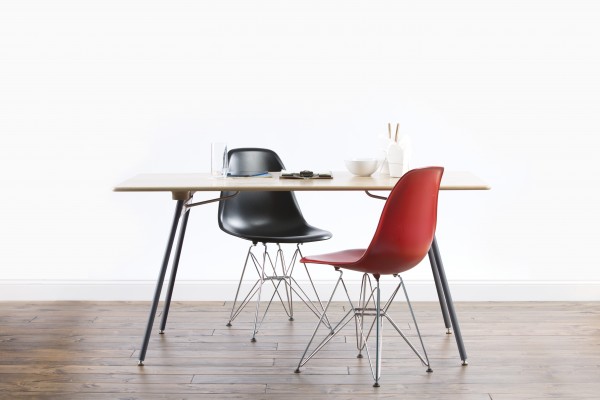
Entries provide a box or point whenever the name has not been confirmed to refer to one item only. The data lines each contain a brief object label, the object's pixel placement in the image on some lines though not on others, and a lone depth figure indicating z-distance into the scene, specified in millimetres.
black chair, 4418
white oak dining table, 3527
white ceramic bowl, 3912
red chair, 3318
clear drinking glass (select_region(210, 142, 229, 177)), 3910
